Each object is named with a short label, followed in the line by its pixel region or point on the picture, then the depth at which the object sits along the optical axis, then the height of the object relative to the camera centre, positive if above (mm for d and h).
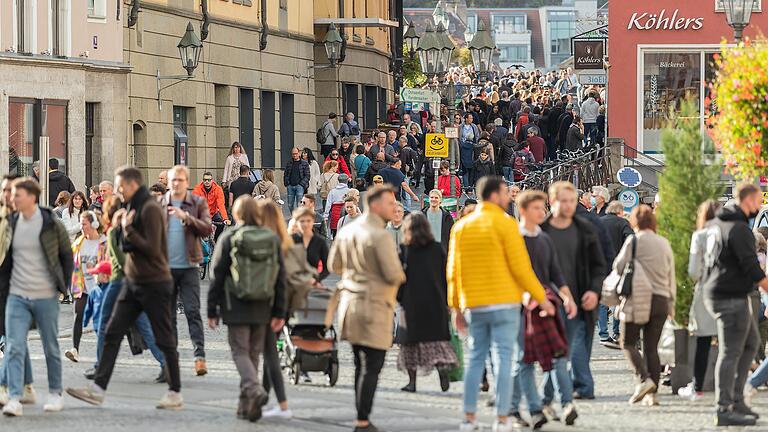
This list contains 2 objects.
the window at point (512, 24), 189125 +13563
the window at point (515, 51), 189125 +10989
